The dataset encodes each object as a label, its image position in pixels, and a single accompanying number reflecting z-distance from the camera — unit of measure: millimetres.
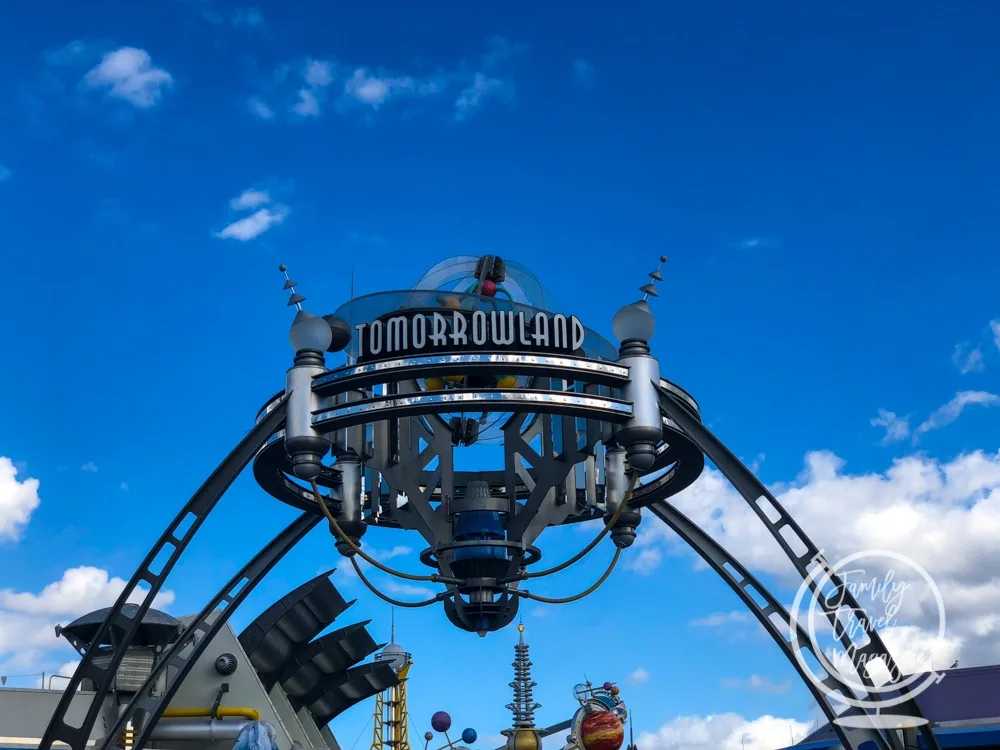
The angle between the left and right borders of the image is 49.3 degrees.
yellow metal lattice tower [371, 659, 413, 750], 56469
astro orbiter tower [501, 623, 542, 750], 34844
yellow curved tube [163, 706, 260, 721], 38750
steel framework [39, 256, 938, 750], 21000
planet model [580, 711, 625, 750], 23000
